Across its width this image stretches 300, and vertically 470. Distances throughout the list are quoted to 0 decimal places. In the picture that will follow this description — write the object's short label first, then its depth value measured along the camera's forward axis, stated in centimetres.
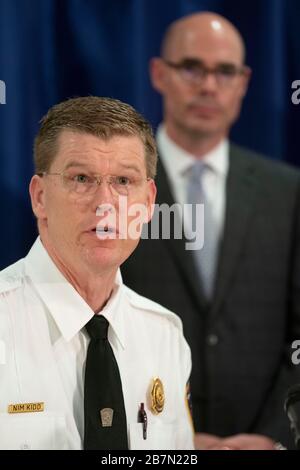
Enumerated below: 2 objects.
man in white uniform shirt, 462
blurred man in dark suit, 495
